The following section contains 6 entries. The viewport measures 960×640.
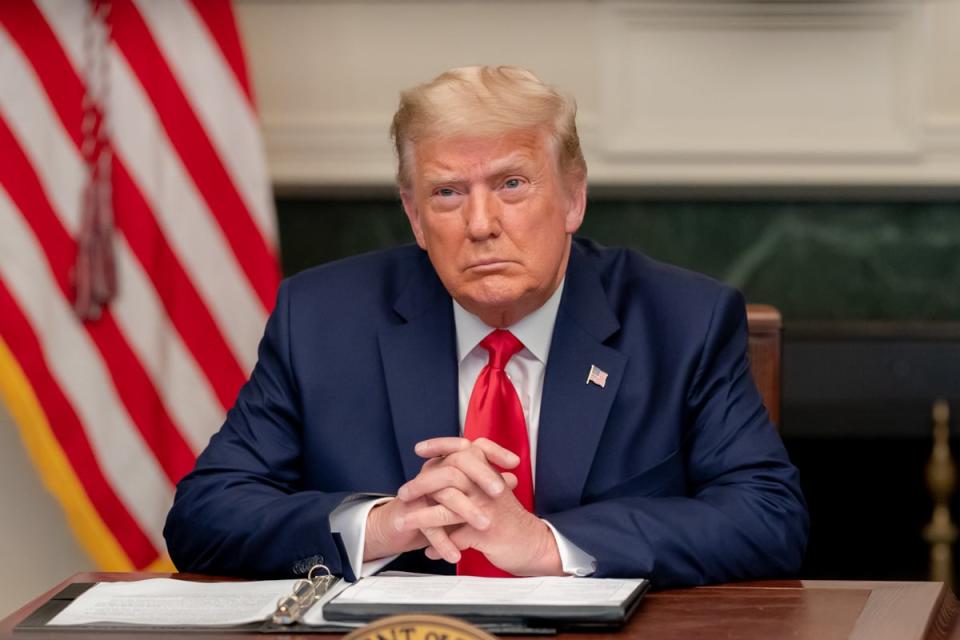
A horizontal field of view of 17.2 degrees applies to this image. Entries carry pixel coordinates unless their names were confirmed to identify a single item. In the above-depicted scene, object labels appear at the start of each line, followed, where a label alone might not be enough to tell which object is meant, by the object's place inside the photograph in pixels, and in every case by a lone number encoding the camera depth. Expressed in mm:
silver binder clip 2657
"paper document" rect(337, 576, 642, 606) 2660
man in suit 2887
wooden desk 2642
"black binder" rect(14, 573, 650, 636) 2623
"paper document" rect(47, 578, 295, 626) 2676
